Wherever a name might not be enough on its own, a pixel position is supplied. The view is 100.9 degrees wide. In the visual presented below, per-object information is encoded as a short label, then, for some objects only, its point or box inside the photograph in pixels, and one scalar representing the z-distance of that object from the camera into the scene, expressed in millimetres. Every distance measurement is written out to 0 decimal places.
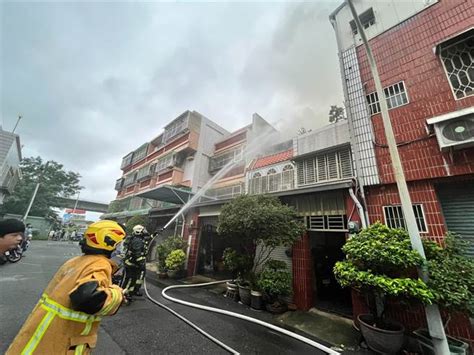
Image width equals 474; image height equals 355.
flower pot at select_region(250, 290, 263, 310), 6395
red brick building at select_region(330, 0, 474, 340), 4852
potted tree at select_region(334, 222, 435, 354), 3627
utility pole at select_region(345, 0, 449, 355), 3502
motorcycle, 9902
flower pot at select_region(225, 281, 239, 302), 7254
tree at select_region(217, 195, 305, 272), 6297
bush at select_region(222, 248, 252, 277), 7410
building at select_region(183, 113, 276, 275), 10961
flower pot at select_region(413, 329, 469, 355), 3604
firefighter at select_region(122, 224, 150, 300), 6074
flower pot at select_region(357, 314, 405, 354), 3934
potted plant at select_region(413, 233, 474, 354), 3438
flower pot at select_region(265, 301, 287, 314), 6113
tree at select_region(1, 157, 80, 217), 24484
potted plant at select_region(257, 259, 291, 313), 6000
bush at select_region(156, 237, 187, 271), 10270
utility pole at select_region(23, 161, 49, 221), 28781
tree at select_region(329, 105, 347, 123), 13898
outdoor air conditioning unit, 4674
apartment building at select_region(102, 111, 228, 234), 13698
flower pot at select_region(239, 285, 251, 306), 6789
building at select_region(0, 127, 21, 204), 17031
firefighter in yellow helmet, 1603
